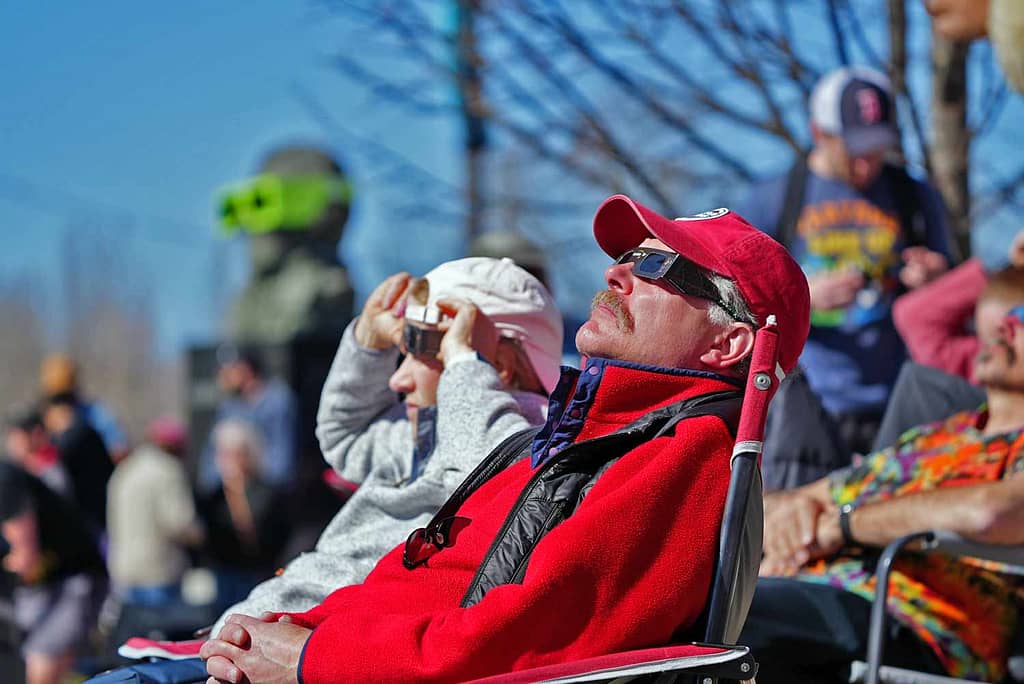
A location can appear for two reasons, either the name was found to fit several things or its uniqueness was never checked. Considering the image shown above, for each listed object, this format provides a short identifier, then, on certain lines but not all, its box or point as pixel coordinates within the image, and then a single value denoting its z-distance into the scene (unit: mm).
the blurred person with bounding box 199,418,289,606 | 18750
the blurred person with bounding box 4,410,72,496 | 16859
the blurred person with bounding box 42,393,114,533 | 17203
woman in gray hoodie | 6109
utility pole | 13547
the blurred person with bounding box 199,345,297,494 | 20031
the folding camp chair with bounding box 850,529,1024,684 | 6267
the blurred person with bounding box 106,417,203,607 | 19844
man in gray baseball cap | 9594
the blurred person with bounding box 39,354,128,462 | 18719
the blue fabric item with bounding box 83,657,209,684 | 5273
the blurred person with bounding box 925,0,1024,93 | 7016
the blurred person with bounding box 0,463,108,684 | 13477
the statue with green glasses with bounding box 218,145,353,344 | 24203
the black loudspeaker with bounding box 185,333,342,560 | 19422
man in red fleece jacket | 4348
